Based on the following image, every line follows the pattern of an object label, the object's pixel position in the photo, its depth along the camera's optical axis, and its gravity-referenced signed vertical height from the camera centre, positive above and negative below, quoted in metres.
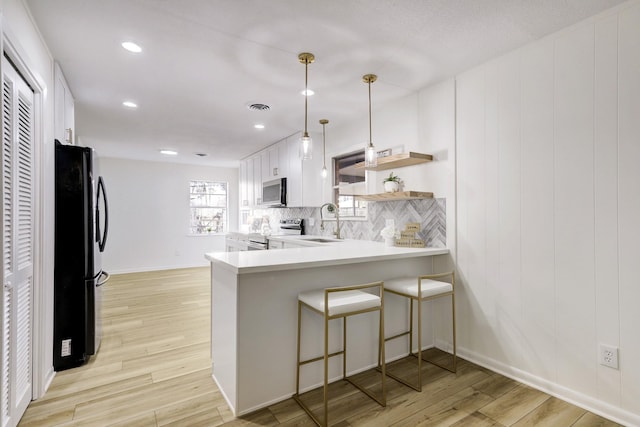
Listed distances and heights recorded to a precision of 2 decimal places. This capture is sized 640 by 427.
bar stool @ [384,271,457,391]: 2.26 -0.51
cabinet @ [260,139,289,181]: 4.95 +0.89
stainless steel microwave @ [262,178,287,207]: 4.89 +0.39
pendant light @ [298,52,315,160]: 2.40 +0.58
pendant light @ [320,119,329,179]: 4.42 +0.88
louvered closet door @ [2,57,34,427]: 1.67 -0.15
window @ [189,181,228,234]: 7.57 +0.26
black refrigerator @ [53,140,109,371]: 2.45 -0.29
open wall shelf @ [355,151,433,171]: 2.88 +0.52
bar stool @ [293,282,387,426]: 1.85 -0.52
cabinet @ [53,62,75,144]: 2.53 +0.91
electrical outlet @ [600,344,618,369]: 1.89 -0.79
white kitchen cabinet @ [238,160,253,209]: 6.52 +0.65
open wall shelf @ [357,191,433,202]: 2.84 +0.20
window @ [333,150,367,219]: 3.93 +0.40
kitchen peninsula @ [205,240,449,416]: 1.95 -0.65
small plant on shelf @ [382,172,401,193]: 3.12 +0.32
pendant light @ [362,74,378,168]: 2.66 +0.53
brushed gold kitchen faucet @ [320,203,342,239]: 4.15 +0.09
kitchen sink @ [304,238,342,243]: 3.99 -0.27
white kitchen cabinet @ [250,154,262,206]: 5.80 +0.68
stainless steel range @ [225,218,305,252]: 4.71 -0.29
